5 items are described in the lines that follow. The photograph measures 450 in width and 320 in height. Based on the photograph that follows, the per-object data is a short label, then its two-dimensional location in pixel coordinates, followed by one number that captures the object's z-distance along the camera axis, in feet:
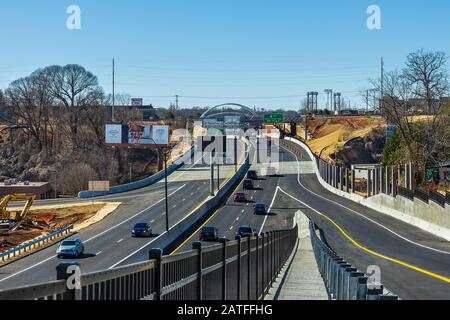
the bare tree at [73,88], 493.36
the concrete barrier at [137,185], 298.97
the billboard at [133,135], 399.85
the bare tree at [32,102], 489.26
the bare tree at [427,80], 300.71
